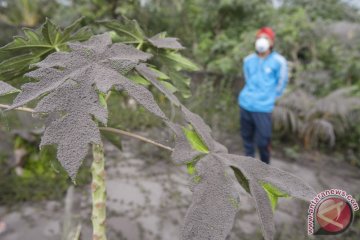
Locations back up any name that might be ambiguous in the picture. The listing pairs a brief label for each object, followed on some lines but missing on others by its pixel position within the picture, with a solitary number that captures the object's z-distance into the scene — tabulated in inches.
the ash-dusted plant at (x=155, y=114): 17.2
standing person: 117.1
